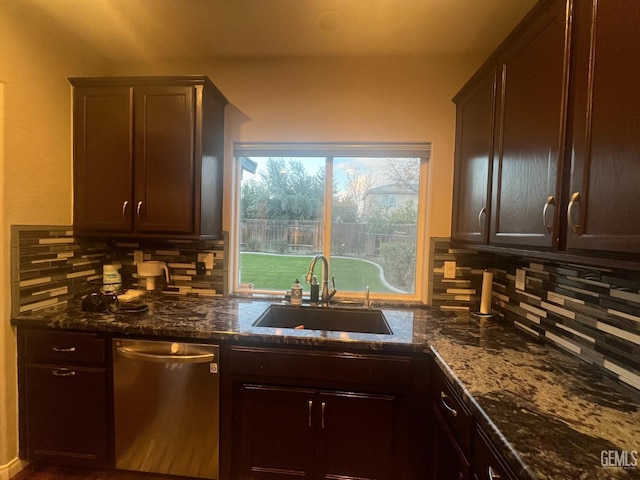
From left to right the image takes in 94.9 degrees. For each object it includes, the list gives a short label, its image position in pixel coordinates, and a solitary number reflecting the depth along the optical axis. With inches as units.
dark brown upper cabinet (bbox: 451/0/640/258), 30.7
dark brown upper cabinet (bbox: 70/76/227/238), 72.0
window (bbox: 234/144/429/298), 85.5
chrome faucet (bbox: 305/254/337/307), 79.7
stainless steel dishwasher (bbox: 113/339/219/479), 60.5
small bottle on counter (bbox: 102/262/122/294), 83.1
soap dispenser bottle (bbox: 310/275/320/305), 81.3
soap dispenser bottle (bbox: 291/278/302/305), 80.5
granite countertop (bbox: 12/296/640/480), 29.7
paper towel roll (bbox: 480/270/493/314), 73.7
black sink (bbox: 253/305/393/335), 77.6
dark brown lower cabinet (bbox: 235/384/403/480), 57.7
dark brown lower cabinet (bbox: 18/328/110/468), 63.0
